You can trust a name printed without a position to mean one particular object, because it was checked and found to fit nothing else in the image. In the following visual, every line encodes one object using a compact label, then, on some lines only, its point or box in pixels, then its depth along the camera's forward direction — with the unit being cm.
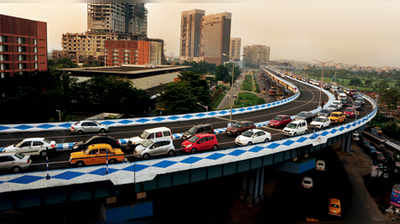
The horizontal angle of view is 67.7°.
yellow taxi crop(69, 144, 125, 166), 2172
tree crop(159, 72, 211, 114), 6165
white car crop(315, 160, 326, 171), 4667
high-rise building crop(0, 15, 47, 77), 7712
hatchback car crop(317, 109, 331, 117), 4571
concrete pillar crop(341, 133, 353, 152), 5894
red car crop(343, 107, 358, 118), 5019
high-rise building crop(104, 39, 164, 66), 16450
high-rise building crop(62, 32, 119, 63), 19525
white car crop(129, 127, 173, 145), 2655
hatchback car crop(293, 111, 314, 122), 4234
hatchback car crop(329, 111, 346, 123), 4378
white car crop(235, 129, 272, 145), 2870
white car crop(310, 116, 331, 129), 3862
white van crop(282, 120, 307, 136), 3331
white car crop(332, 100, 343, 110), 5581
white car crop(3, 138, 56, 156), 2319
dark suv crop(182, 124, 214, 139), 2977
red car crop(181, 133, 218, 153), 2569
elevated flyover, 1808
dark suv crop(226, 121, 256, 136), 3256
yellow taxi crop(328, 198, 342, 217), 3284
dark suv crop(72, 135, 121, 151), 2439
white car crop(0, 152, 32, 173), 2011
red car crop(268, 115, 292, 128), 3822
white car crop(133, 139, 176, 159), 2378
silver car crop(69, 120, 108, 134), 3042
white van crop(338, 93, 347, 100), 7276
